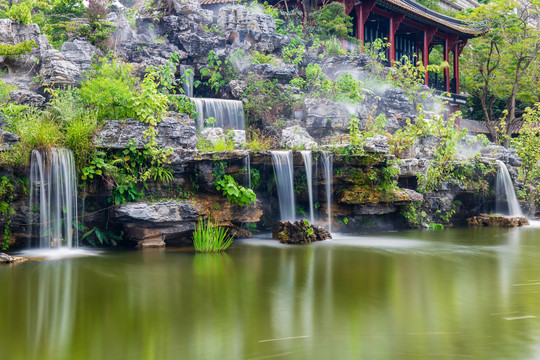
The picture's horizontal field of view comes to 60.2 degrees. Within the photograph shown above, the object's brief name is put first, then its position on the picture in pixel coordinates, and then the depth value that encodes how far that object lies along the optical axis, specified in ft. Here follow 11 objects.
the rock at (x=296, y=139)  42.53
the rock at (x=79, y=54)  42.45
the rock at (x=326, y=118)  46.85
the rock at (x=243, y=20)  55.62
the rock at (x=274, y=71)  50.01
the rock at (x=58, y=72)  38.19
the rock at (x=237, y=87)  48.70
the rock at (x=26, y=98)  35.96
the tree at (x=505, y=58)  77.25
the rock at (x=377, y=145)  40.91
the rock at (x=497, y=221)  48.26
